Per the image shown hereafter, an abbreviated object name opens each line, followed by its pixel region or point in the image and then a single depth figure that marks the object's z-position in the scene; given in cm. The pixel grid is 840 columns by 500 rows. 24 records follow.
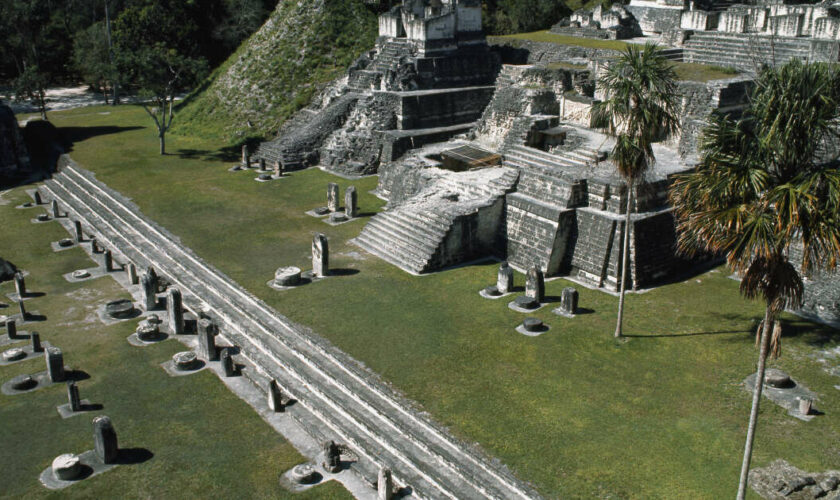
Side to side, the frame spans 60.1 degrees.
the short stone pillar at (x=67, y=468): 1411
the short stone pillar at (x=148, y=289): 2103
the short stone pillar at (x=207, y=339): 1838
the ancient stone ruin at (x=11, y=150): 3484
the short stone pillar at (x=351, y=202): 2798
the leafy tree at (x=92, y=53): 4925
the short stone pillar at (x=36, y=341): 1894
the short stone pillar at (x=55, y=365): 1753
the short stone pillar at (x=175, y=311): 1988
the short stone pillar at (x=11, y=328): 1966
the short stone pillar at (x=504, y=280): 2161
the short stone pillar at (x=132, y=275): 2306
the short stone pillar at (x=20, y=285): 2184
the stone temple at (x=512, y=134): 2258
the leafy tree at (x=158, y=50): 3666
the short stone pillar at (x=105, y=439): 1441
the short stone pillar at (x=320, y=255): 2270
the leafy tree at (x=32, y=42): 4309
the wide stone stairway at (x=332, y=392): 1411
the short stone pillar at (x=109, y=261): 2400
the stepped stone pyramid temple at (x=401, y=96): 3462
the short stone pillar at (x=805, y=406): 1538
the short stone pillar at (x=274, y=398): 1636
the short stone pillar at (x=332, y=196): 2856
